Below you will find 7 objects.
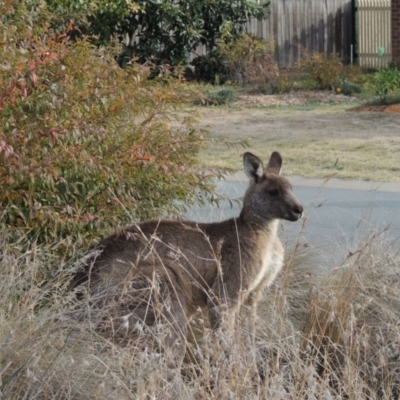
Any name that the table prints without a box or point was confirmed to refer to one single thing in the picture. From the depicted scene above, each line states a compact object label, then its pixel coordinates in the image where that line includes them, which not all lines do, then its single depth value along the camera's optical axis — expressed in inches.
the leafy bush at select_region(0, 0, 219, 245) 295.6
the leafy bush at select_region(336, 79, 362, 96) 1027.9
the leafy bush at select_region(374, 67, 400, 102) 966.0
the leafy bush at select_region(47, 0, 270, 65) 1095.6
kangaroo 254.1
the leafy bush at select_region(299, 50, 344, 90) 1057.5
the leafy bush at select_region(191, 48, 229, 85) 1148.5
